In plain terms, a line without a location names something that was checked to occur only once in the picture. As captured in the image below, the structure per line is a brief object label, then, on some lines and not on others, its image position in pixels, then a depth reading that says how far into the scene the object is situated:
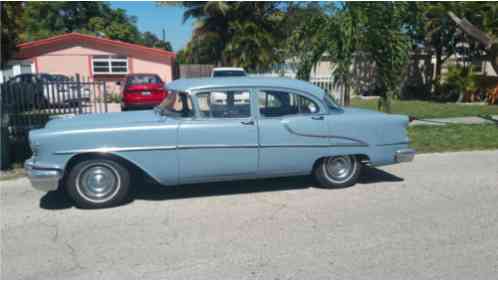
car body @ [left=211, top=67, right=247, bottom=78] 13.67
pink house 21.42
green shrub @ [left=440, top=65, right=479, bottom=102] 18.06
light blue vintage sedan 4.93
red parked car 15.90
